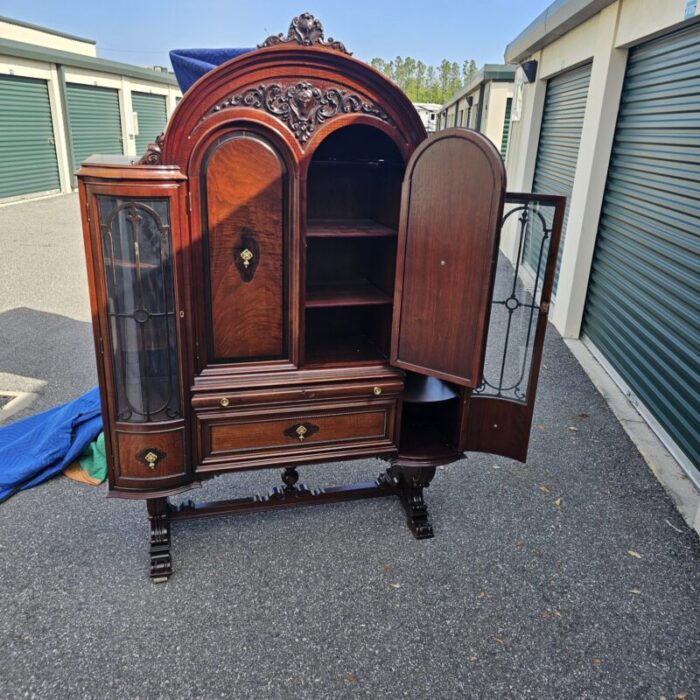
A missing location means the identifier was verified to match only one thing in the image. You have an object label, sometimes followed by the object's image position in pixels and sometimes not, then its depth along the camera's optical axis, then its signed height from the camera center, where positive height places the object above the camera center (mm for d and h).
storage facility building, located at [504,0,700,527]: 3564 -412
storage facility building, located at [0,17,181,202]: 10984 +112
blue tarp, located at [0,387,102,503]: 3092 -1714
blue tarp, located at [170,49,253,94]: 2762 +276
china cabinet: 2129 -604
